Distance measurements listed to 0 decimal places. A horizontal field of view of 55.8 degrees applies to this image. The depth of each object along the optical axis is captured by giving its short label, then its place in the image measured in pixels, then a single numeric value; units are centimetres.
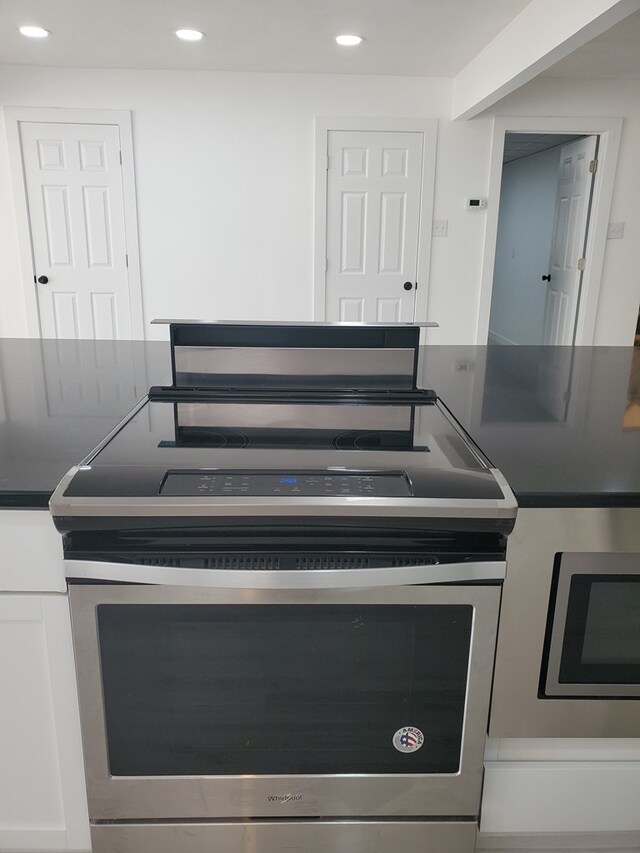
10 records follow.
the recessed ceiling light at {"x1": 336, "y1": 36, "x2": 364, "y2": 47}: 327
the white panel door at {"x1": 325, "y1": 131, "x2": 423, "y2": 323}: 414
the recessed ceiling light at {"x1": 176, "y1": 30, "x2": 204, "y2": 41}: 320
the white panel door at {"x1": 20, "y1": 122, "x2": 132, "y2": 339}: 407
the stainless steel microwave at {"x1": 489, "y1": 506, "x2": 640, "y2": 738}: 97
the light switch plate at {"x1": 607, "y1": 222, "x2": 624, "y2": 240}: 431
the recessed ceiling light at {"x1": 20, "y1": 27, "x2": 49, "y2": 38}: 320
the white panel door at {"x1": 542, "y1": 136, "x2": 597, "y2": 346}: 438
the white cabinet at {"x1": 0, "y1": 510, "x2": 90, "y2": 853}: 100
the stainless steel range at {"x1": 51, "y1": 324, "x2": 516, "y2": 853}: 92
